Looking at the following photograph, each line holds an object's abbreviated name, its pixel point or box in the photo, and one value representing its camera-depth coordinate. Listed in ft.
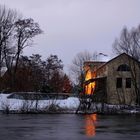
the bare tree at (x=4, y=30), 156.70
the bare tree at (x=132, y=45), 166.41
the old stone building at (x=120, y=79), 176.52
